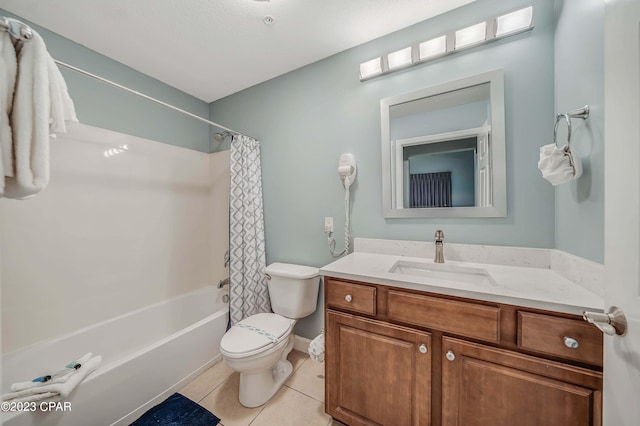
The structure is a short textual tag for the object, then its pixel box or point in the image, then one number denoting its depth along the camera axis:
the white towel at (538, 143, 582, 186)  0.89
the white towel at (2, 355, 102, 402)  1.00
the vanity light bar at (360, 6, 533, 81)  1.19
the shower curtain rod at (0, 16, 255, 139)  0.69
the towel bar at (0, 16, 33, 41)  0.69
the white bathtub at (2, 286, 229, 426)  1.13
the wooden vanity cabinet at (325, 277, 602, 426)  0.75
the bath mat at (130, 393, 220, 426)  1.29
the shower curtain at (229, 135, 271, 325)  1.92
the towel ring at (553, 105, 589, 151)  0.88
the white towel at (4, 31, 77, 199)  0.71
